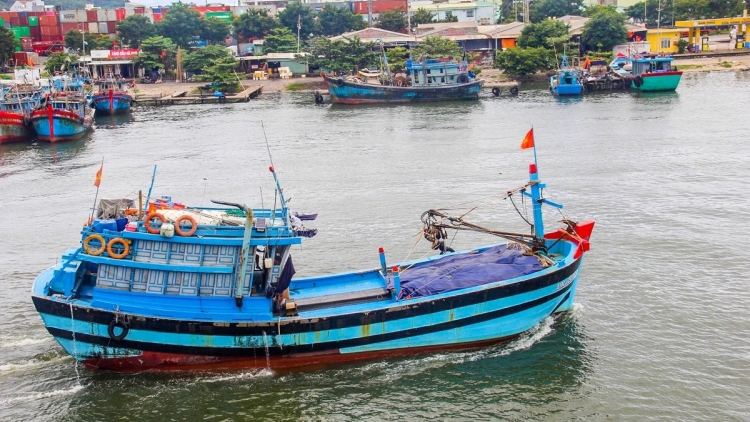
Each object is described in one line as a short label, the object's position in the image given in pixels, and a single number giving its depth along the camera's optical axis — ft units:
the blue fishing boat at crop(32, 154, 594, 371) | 55.62
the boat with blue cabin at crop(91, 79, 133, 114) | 208.95
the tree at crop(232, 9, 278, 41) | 300.61
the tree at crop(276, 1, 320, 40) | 301.84
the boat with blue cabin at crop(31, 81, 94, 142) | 165.58
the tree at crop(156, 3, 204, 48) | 291.99
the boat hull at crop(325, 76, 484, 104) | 210.18
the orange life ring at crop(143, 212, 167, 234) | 55.52
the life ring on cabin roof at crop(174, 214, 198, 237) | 55.21
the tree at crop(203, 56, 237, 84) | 243.81
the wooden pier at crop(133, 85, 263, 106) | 228.02
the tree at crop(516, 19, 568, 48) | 249.55
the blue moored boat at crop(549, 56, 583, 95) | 204.33
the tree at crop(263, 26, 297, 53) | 280.51
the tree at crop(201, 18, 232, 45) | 298.76
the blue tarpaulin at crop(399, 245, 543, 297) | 59.57
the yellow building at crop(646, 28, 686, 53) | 271.28
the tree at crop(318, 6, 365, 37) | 306.76
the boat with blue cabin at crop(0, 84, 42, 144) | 165.37
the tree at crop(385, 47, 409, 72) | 241.35
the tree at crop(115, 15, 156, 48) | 290.35
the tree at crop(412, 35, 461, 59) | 247.91
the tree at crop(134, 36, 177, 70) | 264.72
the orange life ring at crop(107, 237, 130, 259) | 55.52
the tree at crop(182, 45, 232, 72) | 257.96
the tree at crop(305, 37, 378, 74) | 247.29
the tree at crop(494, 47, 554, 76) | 236.84
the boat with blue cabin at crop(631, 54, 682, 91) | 201.87
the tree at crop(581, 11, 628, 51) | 256.93
